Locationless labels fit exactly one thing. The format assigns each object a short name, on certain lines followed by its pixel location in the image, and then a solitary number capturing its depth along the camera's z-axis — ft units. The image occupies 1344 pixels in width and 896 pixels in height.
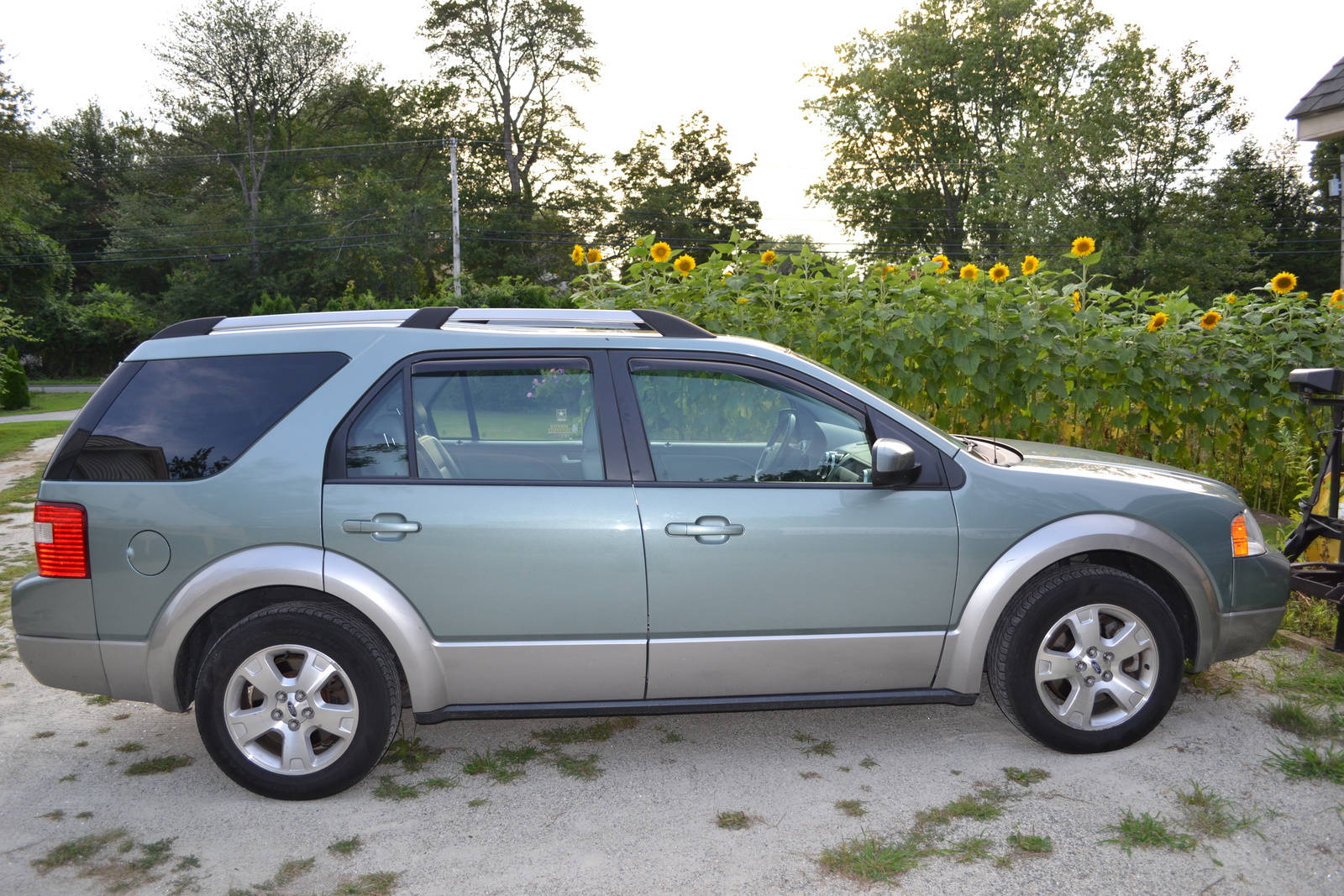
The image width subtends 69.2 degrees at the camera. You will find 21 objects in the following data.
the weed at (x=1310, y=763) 11.73
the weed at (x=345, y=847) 10.31
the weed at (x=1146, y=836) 10.18
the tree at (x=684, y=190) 160.04
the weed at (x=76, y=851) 10.14
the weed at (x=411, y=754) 12.62
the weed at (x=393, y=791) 11.66
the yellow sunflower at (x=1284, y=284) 21.31
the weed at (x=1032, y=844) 10.14
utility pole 133.27
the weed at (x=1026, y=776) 11.74
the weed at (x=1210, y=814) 10.50
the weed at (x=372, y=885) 9.54
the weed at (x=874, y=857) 9.78
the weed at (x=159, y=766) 12.35
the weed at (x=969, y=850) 10.03
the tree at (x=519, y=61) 151.33
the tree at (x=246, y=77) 159.22
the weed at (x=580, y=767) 12.22
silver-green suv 11.24
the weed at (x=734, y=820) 10.79
